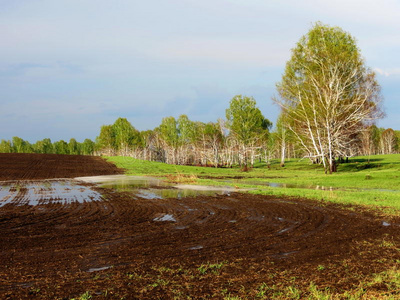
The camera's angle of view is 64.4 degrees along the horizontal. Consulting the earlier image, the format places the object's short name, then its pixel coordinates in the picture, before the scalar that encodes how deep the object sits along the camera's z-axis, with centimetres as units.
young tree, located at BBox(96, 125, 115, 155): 12829
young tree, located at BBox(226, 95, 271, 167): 7581
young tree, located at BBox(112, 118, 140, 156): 11731
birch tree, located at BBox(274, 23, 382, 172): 4450
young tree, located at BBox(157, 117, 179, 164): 11019
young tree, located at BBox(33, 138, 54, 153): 18096
